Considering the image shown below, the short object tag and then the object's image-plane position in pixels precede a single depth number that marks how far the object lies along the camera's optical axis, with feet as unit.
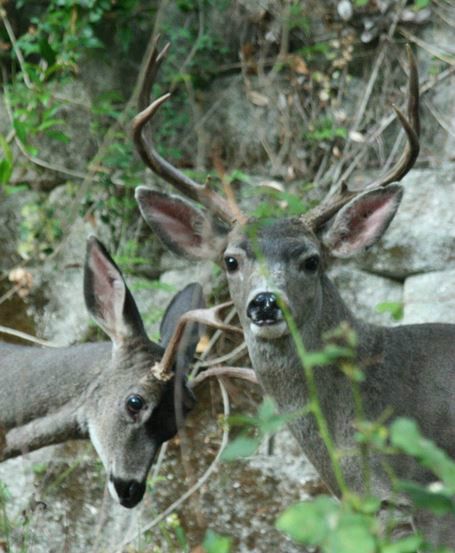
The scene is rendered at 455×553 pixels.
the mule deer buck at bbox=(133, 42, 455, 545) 31.89
